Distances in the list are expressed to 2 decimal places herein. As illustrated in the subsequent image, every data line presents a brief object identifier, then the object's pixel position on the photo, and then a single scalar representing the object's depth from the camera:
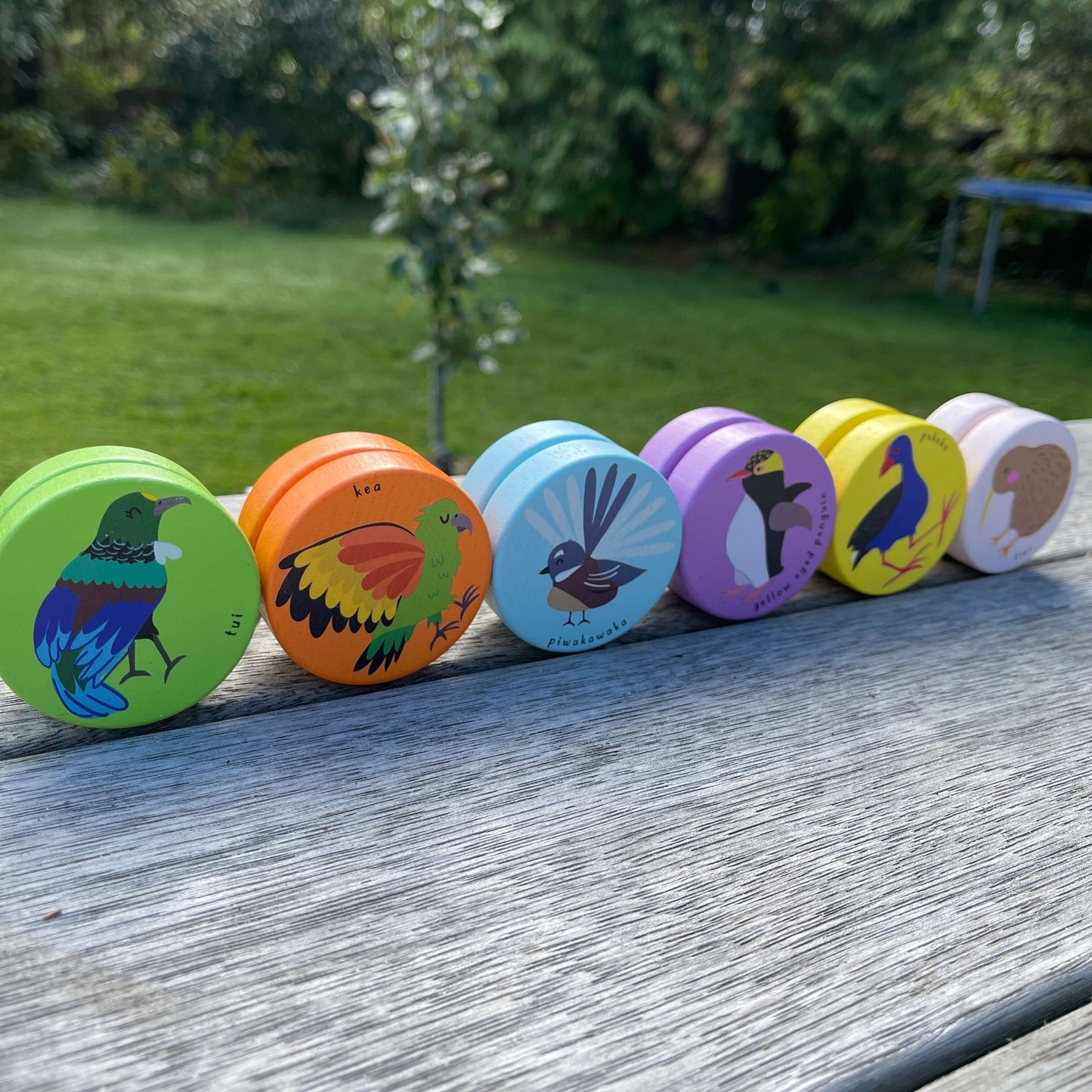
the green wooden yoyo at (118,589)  0.19
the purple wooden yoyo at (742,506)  0.25
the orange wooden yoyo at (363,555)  0.21
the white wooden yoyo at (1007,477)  0.29
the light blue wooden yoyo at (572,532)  0.23
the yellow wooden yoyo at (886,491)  0.27
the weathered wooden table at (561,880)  0.15
